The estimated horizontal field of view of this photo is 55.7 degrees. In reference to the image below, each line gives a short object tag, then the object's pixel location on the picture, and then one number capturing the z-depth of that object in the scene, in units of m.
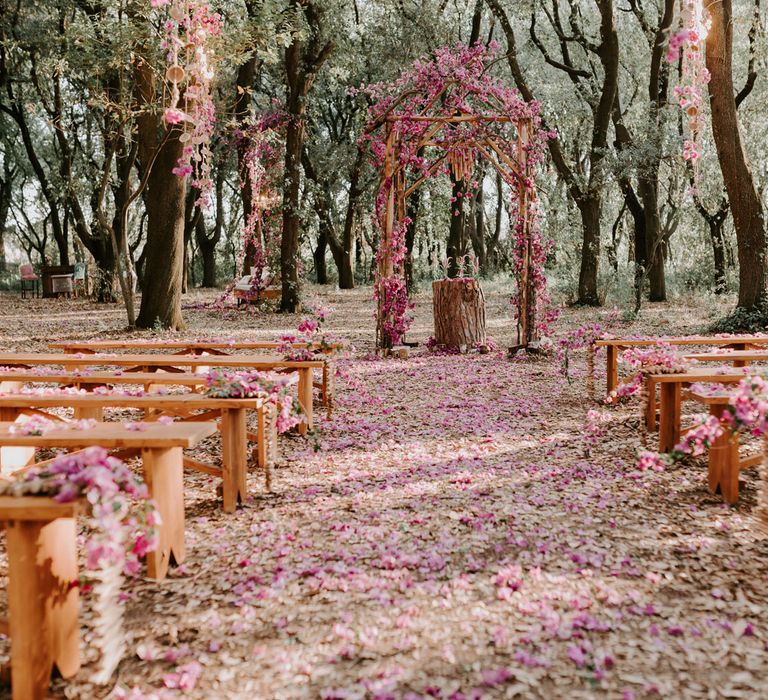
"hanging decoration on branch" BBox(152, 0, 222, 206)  5.54
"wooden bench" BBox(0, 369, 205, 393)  4.99
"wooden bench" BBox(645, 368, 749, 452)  4.71
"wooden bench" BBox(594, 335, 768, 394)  6.64
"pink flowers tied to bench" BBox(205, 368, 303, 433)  4.16
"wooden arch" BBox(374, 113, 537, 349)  9.90
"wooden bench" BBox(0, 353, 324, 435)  5.76
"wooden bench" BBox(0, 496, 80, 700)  2.23
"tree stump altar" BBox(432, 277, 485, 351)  10.43
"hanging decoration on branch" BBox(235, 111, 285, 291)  15.75
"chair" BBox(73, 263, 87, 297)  21.76
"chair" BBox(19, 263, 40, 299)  23.66
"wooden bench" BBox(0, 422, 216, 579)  3.15
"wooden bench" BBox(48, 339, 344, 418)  6.50
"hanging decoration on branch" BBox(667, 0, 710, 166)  6.16
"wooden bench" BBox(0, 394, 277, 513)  4.07
